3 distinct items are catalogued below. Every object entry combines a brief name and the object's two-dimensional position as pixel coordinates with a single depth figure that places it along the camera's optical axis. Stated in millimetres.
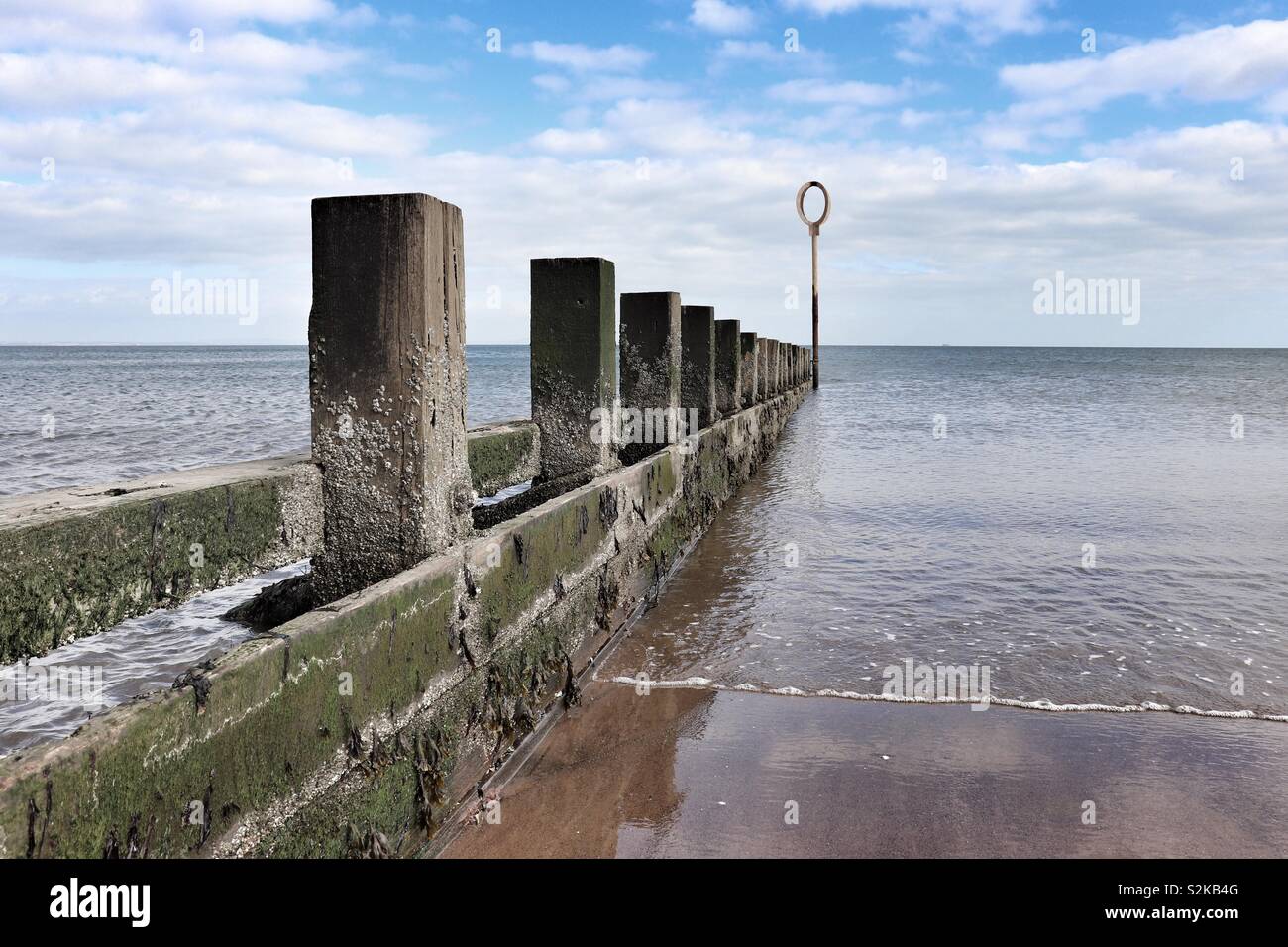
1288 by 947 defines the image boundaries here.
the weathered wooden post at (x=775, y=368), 18123
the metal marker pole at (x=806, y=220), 27812
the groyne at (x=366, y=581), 1777
